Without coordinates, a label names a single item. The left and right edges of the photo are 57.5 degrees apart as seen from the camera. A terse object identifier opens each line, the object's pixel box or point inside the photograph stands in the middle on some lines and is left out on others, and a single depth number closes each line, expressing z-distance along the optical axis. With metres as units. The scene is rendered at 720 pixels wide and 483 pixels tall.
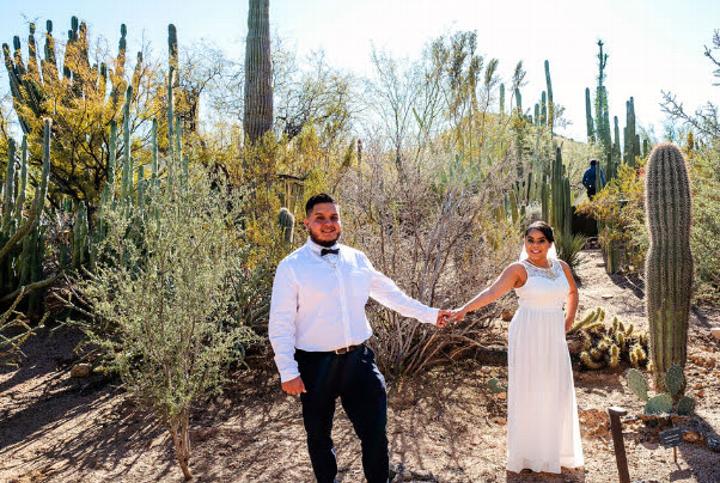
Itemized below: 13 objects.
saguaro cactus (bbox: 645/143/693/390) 4.69
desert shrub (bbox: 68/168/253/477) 3.72
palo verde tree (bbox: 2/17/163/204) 10.18
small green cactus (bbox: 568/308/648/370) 5.66
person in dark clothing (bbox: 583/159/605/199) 14.55
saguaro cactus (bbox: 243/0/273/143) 10.35
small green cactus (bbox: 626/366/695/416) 4.27
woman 3.76
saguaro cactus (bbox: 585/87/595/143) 29.22
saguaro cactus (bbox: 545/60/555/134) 24.93
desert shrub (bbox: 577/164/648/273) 9.98
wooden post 3.00
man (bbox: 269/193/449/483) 3.00
